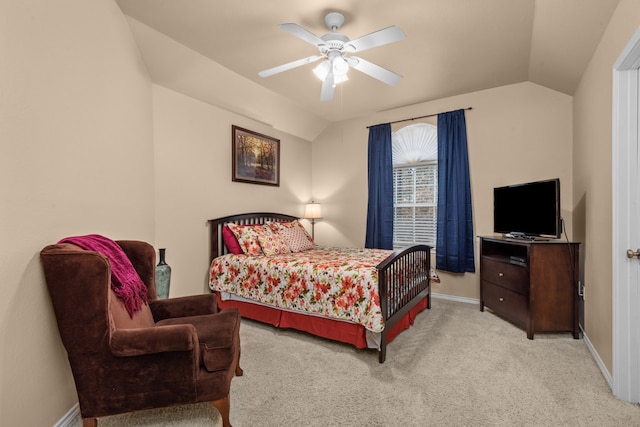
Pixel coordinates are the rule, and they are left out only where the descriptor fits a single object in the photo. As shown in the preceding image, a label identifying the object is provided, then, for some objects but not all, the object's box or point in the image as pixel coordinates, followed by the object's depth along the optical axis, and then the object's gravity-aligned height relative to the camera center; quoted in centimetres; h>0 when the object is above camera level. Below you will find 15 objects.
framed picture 391 +75
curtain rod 414 +132
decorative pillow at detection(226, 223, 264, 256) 343 -32
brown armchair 140 -68
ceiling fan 200 +118
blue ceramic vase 265 -60
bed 240 -73
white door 178 -11
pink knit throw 164 -34
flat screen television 272 +0
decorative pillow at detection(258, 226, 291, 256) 347 -39
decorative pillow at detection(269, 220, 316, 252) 386 -33
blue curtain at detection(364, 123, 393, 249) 448 +31
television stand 276 -73
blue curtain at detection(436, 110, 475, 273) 386 +14
